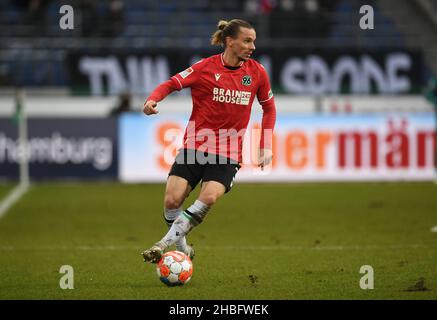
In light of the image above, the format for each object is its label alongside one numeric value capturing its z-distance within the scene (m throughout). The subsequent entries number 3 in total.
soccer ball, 16.66
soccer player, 17.59
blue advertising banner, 39.16
